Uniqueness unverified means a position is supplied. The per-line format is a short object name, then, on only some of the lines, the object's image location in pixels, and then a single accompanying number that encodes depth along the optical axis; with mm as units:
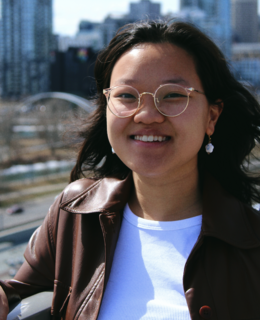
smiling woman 1179
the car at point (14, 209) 16875
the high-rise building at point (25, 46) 70750
